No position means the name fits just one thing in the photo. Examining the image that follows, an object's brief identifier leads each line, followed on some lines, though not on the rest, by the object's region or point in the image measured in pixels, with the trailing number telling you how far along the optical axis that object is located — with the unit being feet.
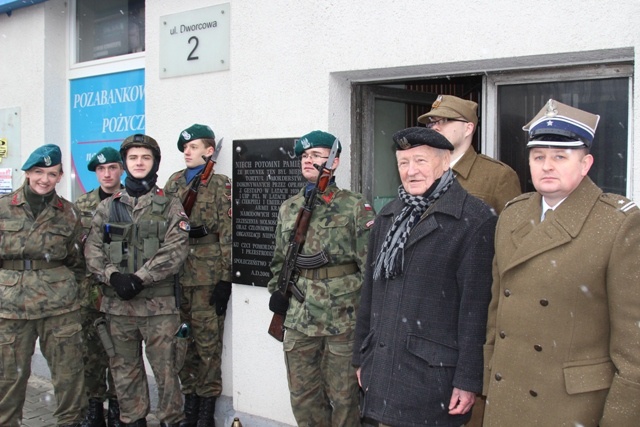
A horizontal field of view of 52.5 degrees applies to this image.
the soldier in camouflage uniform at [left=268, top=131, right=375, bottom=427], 12.24
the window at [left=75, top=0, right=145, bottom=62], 20.99
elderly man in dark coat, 8.75
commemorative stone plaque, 14.97
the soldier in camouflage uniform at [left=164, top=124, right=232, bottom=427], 16.07
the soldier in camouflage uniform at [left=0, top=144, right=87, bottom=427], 14.40
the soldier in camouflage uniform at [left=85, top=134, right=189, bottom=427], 14.12
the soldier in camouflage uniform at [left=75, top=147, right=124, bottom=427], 16.26
